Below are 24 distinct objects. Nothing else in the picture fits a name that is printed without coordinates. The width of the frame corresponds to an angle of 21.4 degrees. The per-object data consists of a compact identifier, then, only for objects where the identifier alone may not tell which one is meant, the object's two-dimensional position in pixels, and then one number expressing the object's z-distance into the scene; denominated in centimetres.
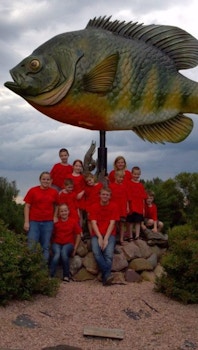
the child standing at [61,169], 795
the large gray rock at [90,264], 746
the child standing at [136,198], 794
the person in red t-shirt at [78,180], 769
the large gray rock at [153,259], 795
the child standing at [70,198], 749
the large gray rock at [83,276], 743
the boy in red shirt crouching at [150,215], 862
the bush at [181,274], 673
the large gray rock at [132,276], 747
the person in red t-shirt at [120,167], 784
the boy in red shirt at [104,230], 723
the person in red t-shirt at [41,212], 721
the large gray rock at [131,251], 773
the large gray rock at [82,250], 759
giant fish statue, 705
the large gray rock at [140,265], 769
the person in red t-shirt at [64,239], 728
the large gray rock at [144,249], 795
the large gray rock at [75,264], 750
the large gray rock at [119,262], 755
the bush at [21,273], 599
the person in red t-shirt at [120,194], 768
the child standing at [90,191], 753
